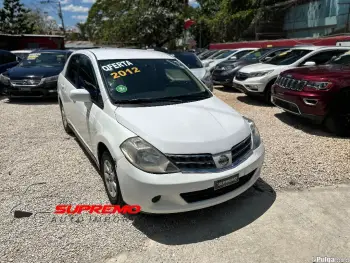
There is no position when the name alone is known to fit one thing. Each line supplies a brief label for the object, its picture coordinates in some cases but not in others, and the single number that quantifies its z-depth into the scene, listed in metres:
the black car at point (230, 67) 10.39
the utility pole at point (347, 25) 16.29
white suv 7.86
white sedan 2.60
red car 5.20
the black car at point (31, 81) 8.12
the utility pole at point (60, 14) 47.94
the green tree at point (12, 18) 44.94
